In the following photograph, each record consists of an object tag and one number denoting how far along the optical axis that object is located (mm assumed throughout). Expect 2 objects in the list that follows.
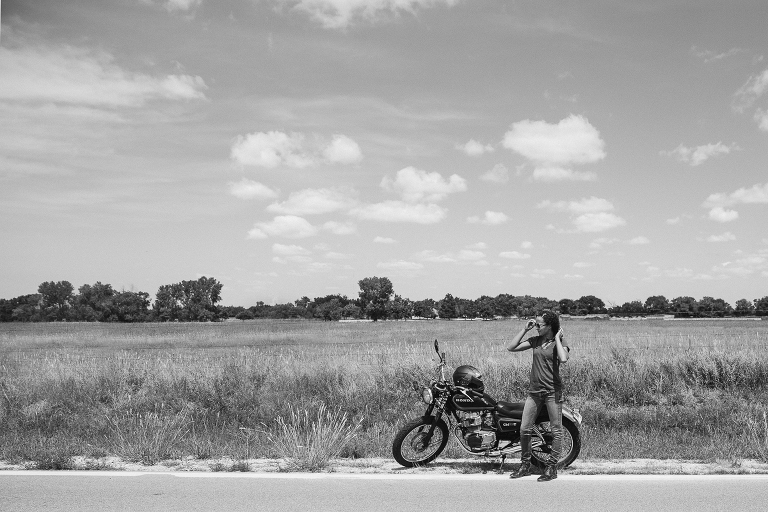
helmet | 7809
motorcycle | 7699
